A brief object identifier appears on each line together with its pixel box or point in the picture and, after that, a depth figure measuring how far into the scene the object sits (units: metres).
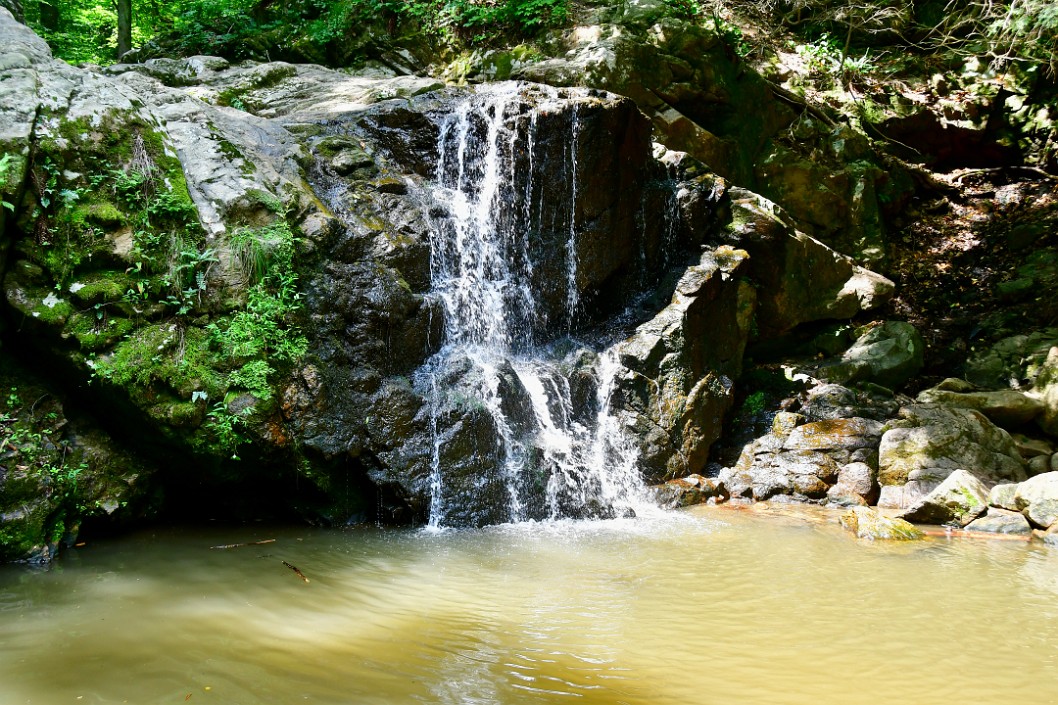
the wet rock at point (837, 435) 8.83
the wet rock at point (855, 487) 8.15
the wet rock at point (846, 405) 9.59
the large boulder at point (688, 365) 8.55
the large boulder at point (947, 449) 8.25
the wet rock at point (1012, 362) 10.23
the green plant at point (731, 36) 13.05
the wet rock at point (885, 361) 10.54
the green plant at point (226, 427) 5.80
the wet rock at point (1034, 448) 8.90
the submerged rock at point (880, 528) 6.59
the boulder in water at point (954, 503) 7.18
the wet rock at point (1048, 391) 9.15
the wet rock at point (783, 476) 8.39
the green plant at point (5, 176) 5.12
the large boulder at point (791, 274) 10.36
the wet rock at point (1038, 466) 8.60
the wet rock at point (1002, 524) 6.87
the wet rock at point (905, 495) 8.05
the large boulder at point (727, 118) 11.73
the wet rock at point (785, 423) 9.38
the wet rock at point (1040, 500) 6.72
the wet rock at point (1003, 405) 9.25
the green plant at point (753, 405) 10.07
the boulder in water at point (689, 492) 7.89
